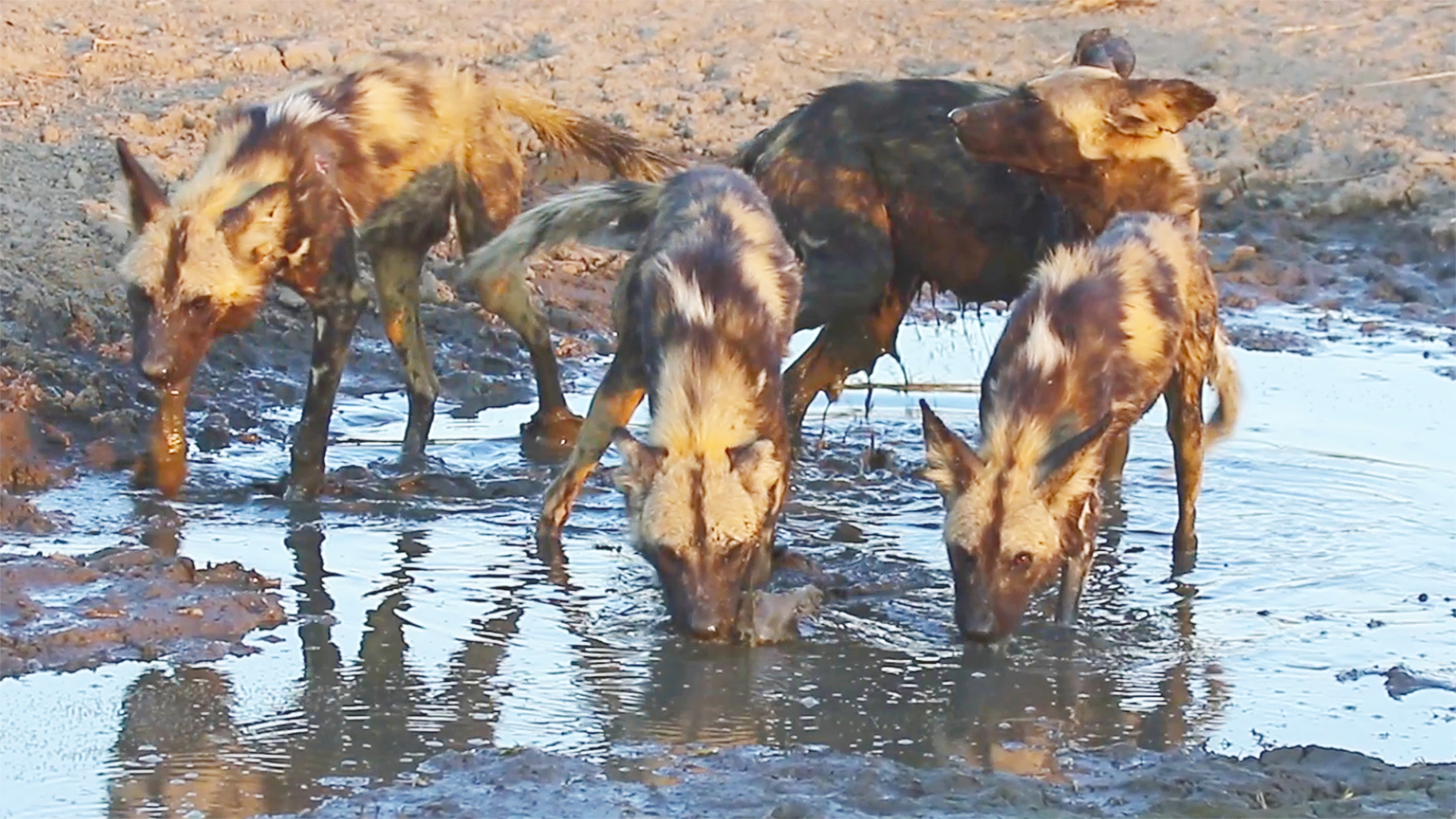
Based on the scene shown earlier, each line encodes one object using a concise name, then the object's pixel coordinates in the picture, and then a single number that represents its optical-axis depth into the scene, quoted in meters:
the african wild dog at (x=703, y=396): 13.26
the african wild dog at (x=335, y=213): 16.58
